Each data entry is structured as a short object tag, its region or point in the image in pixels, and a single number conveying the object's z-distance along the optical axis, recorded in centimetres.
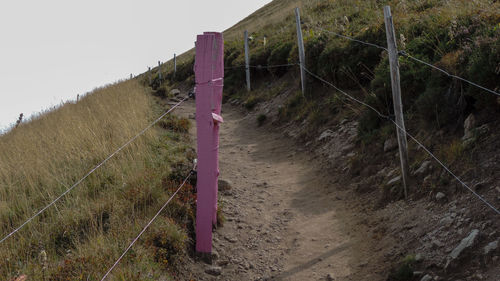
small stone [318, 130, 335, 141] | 816
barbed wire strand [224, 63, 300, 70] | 1273
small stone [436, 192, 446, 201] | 471
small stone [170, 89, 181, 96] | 1990
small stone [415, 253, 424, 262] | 402
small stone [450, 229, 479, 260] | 379
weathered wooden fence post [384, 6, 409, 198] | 539
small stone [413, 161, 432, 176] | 532
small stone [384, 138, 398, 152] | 635
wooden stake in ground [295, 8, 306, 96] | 1055
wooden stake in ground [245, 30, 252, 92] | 1491
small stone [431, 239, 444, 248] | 407
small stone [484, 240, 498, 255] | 358
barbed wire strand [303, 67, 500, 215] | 380
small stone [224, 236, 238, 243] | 530
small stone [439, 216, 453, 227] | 427
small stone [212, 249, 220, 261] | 492
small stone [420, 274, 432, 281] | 376
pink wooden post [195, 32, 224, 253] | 464
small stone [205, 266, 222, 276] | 465
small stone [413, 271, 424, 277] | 387
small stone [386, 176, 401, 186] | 555
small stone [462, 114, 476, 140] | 515
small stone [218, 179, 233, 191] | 668
